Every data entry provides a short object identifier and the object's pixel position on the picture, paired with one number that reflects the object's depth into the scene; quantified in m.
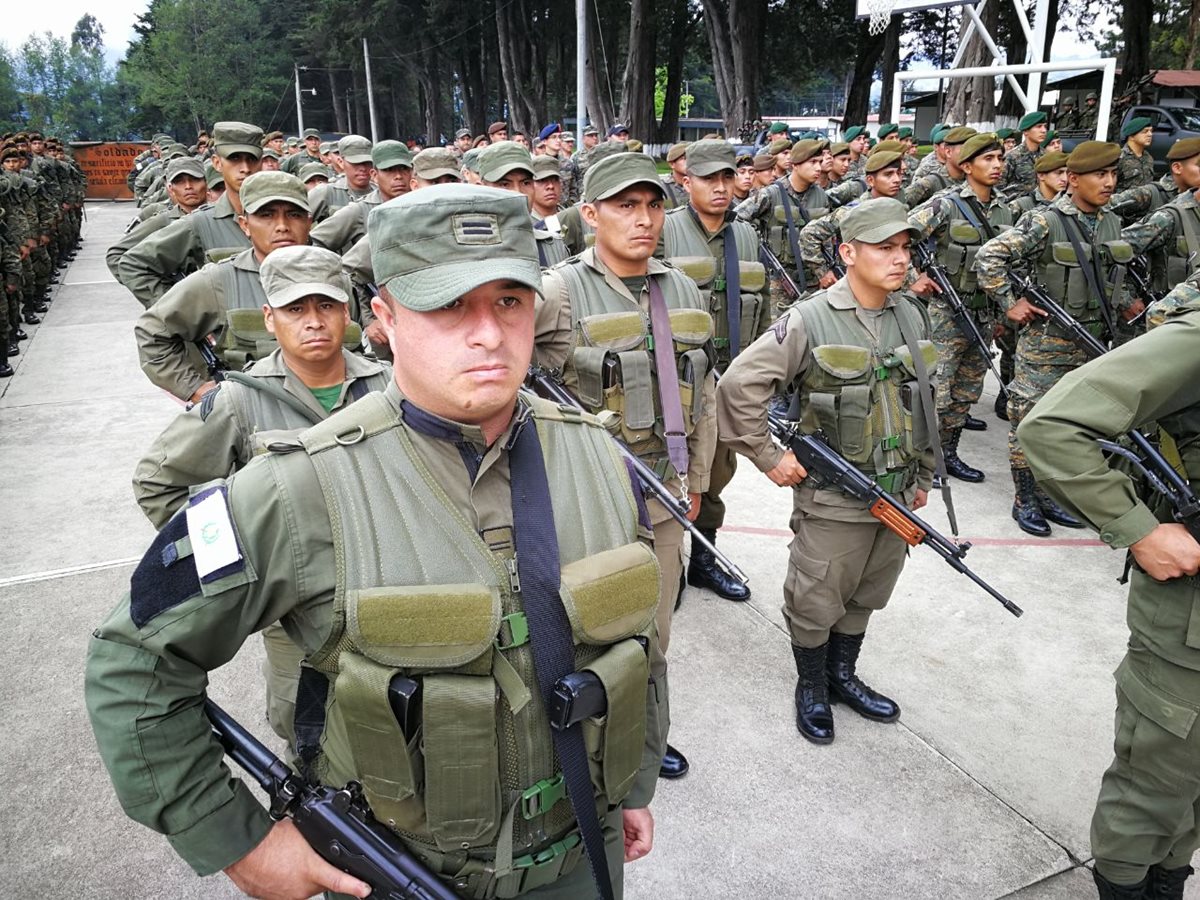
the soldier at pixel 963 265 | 6.18
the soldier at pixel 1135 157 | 8.98
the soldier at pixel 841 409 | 3.22
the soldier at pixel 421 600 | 1.31
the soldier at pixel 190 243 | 5.18
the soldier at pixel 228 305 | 3.90
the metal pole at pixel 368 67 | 45.60
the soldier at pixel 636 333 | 3.28
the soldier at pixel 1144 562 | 2.07
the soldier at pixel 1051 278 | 5.51
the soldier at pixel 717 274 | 4.50
